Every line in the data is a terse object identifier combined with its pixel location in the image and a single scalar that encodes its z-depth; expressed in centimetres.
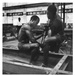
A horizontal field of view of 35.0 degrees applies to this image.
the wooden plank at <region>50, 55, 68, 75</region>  188
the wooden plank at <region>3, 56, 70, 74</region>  190
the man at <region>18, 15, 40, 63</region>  267
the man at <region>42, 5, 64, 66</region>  250
